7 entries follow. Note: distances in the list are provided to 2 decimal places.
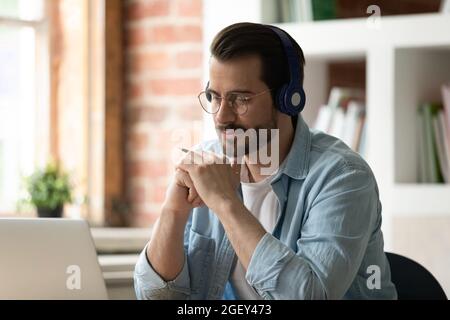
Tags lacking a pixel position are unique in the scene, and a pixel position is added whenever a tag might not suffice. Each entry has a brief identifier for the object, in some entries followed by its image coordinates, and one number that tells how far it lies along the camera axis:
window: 5.50
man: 2.40
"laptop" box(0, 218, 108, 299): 2.40
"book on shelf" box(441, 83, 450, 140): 4.51
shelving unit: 4.42
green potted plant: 5.20
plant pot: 5.21
